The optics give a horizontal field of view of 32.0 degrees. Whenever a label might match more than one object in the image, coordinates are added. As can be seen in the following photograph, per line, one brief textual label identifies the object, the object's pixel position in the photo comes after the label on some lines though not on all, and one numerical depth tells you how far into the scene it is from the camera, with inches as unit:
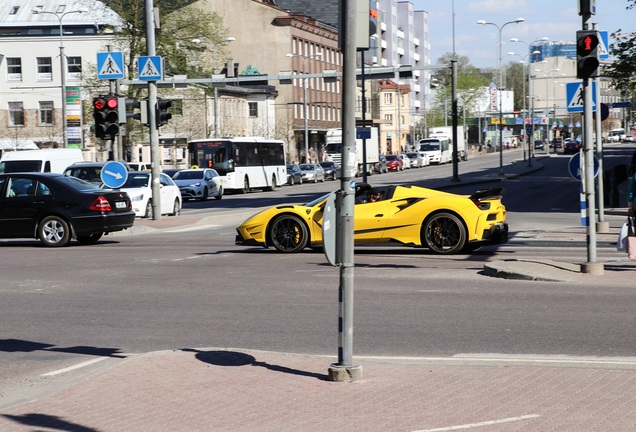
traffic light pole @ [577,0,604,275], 624.7
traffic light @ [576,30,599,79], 614.5
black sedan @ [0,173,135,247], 917.8
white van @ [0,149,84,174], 1610.5
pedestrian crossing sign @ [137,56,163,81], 1242.0
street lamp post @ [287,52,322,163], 3534.7
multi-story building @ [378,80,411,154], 5654.5
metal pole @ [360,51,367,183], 1973.4
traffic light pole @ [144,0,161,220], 1257.4
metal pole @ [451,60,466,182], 2342.5
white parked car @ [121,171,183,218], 1374.3
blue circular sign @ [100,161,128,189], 1109.1
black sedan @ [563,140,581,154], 4832.7
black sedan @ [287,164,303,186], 3068.9
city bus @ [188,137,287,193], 2440.9
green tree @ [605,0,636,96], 1782.7
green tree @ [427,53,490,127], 6638.8
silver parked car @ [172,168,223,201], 2112.5
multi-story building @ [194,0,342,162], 4175.7
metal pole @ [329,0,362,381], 328.5
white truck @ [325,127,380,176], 3404.5
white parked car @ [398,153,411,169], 3963.6
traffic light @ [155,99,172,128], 1236.5
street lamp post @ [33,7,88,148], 2297.5
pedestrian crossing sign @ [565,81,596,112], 722.8
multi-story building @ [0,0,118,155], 3272.6
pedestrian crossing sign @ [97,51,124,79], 1211.2
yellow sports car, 771.4
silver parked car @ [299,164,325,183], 3181.6
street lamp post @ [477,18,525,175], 3454.7
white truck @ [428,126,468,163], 4656.0
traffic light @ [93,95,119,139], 1119.6
